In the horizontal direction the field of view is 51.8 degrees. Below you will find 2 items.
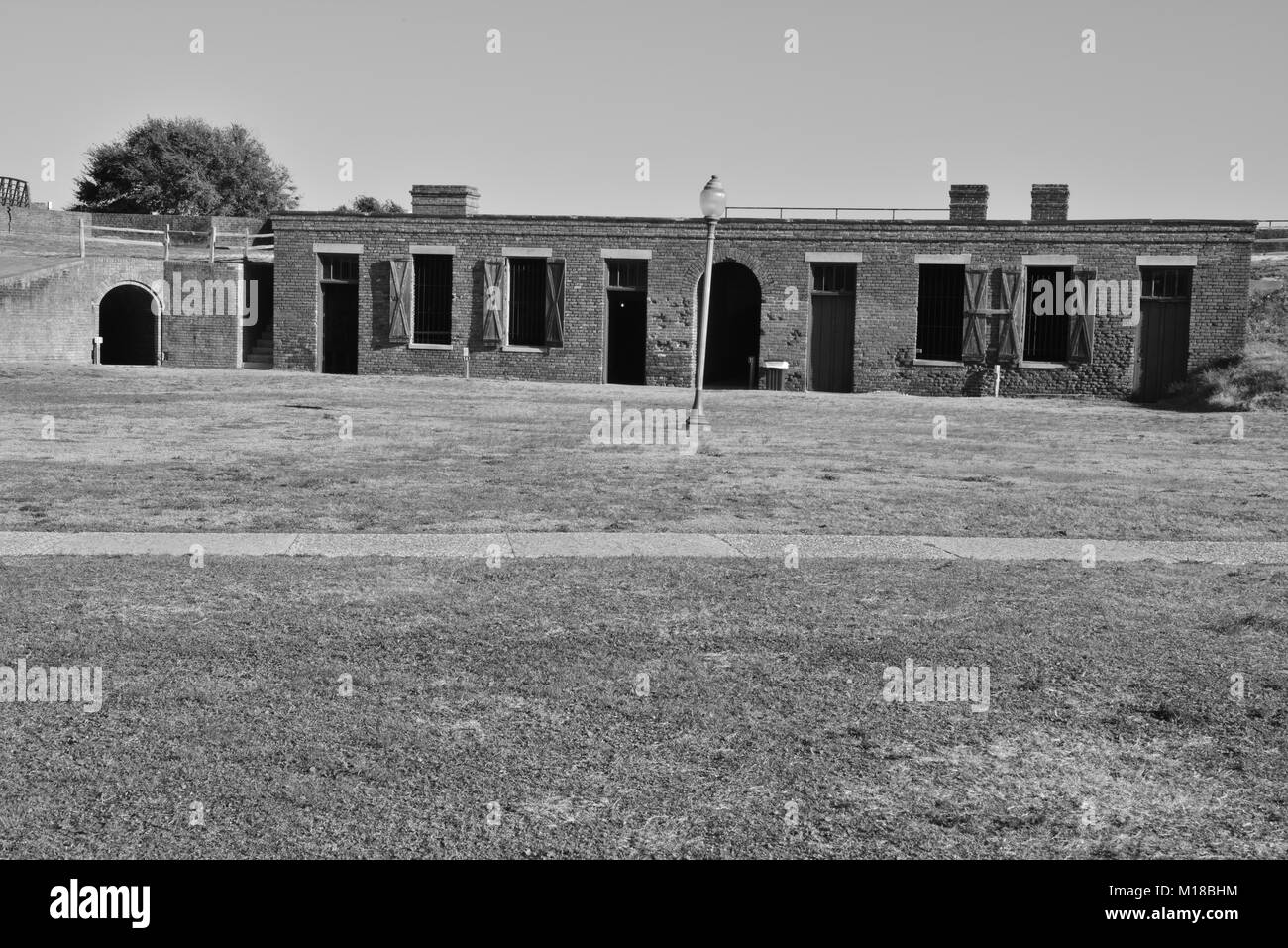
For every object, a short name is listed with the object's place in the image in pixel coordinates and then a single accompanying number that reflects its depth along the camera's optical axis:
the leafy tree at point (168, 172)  63.75
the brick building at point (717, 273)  31.83
